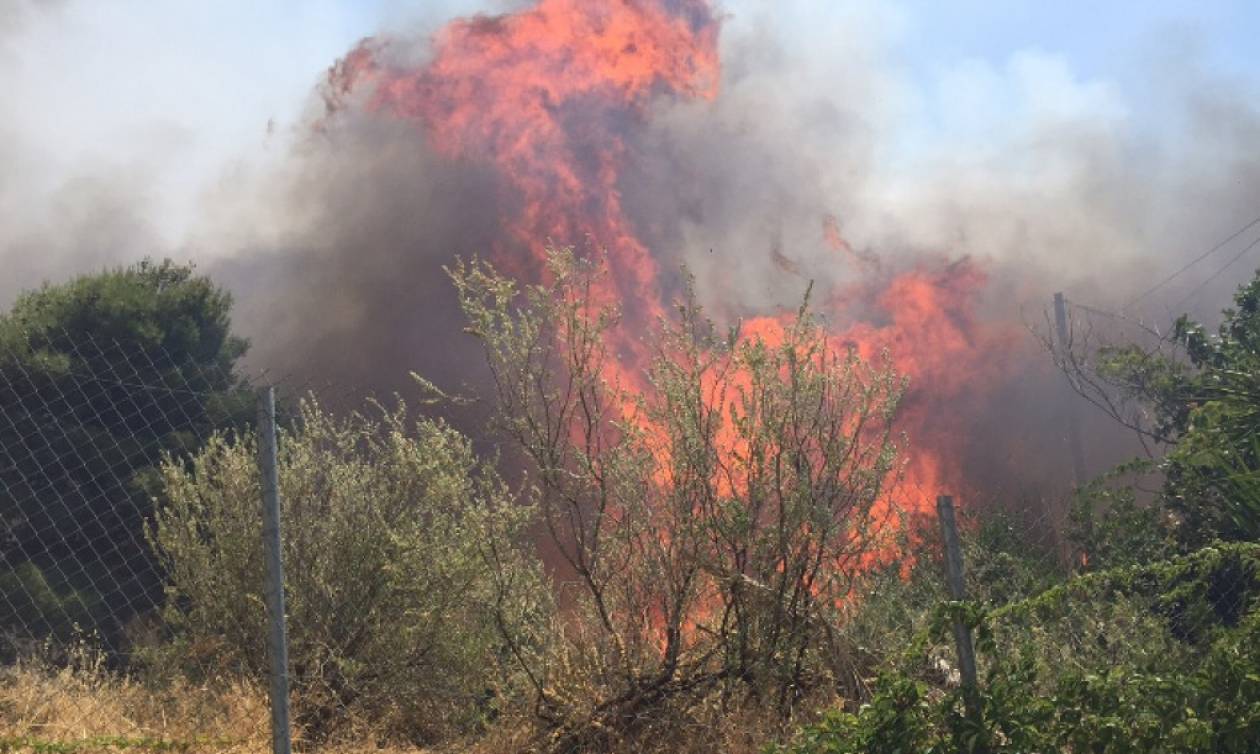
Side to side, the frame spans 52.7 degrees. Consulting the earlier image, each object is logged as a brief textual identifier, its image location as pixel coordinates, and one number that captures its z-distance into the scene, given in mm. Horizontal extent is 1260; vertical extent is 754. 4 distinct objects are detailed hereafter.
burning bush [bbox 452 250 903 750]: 7238
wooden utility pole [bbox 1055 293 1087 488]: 19673
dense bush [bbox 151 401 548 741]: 8469
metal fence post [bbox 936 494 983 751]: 5244
